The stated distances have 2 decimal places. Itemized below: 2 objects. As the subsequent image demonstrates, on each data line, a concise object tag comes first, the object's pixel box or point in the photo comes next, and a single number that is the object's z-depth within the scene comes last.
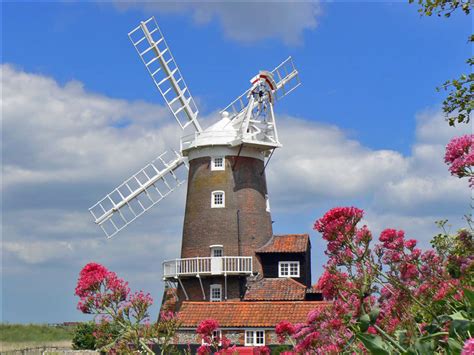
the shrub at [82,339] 37.66
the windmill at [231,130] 34.38
